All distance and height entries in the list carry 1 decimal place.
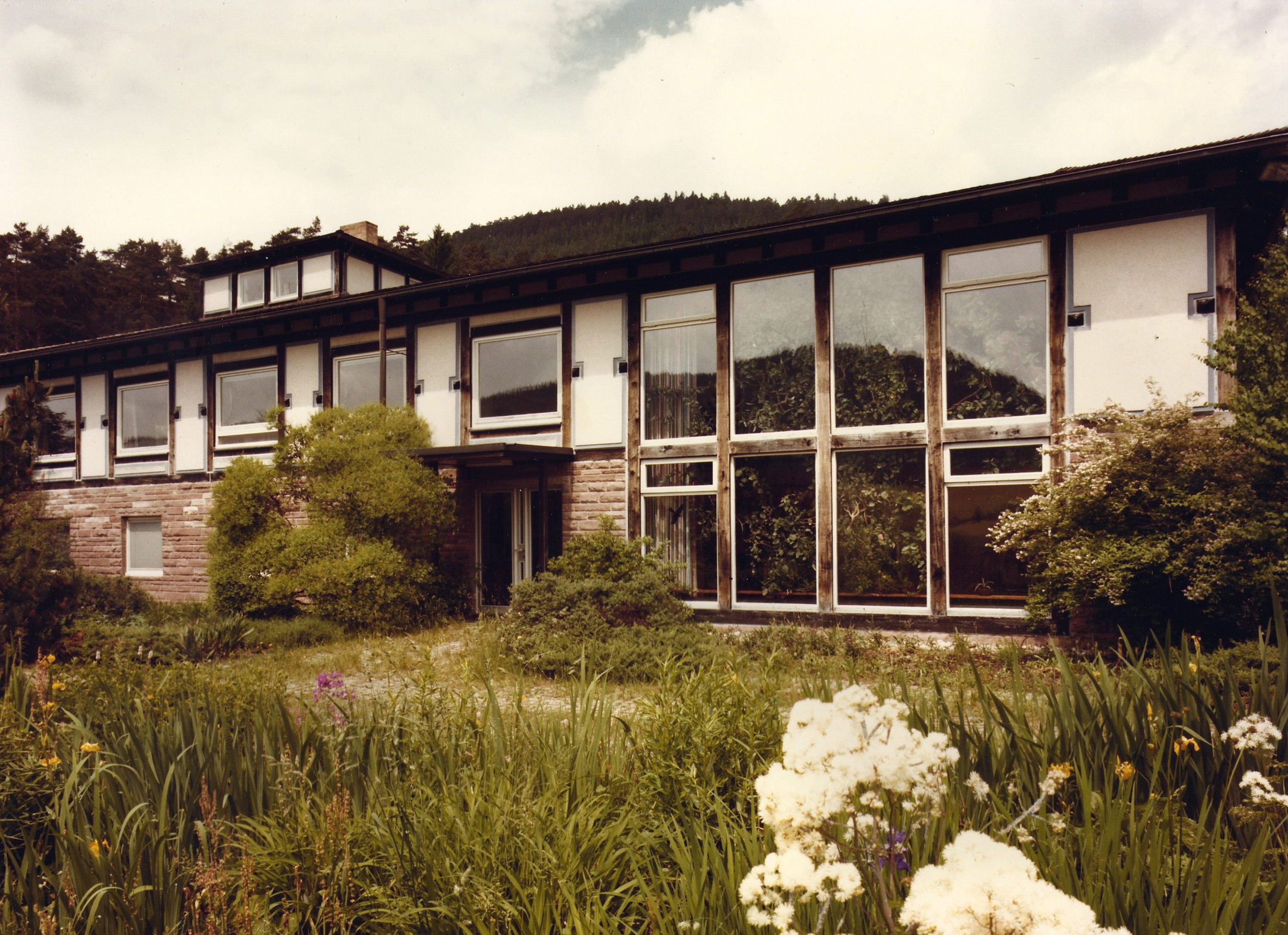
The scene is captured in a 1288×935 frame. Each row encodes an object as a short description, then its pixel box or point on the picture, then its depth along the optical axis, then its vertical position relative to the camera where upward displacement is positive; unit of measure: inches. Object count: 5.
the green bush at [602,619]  331.3 -57.8
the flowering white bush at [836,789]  50.1 -19.6
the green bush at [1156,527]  289.4 -15.4
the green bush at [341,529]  469.7 -18.7
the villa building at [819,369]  365.4 +68.6
